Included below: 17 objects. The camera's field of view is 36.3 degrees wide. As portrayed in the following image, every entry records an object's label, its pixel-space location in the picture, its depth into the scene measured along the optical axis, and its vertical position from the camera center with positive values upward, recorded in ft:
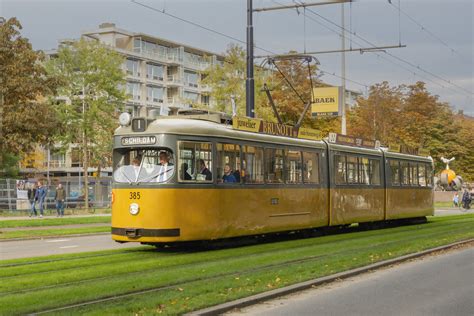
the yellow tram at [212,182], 49.65 +0.75
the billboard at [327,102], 116.67 +14.65
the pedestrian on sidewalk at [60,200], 115.85 -1.22
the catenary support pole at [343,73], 119.85 +22.45
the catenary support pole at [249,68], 75.18 +12.99
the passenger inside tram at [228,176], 53.47 +1.16
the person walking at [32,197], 117.45 -0.75
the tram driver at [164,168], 49.75 +1.65
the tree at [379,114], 186.19 +19.95
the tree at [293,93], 151.33 +20.85
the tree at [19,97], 95.86 +13.13
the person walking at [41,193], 115.03 -0.08
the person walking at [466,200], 163.63 -2.25
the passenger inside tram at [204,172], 51.60 +1.41
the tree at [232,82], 129.80 +19.94
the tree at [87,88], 137.59 +20.29
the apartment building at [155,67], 286.66 +52.31
